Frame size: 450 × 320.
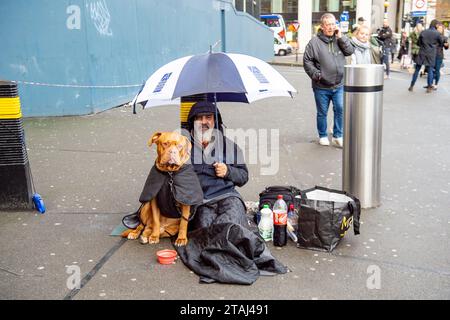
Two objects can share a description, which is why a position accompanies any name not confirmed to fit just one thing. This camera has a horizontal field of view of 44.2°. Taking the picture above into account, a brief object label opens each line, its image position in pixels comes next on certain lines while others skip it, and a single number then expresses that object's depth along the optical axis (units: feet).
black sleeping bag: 12.42
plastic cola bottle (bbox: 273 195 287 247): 14.17
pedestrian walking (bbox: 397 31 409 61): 77.62
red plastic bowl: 13.30
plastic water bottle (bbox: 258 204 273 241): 14.70
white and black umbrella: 13.37
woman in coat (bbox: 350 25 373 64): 26.55
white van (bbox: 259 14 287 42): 149.28
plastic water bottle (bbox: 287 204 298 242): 14.70
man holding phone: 24.70
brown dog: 13.65
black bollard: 16.57
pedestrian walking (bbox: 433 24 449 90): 45.44
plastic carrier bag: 13.94
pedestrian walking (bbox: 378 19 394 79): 57.57
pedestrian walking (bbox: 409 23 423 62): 53.98
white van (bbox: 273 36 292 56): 130.72
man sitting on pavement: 14.57
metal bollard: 16.93
